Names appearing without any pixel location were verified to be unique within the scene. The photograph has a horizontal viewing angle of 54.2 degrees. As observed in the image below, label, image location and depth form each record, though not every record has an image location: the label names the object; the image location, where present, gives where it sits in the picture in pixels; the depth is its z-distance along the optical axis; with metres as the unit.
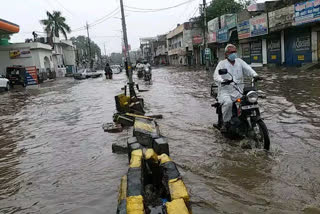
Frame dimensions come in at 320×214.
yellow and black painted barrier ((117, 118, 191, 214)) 2.59
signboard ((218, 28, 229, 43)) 31.94
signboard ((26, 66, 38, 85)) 26.80
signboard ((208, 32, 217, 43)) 35.56
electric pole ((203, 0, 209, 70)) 27.42
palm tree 54.62
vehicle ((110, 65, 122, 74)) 44.02
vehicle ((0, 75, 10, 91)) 23.77
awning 28.00
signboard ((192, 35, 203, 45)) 43.09
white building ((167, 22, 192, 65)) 50.44
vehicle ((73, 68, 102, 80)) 34.22
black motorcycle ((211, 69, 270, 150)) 4.74
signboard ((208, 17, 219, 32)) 35.31
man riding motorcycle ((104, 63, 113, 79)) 28.99
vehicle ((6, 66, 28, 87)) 27.27
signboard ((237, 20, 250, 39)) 26.98
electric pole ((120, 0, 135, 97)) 14.54
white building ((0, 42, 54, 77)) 36.62
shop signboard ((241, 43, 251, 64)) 29.62
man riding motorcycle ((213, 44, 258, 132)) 5.28
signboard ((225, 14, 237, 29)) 29.88
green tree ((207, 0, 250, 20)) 39.03
